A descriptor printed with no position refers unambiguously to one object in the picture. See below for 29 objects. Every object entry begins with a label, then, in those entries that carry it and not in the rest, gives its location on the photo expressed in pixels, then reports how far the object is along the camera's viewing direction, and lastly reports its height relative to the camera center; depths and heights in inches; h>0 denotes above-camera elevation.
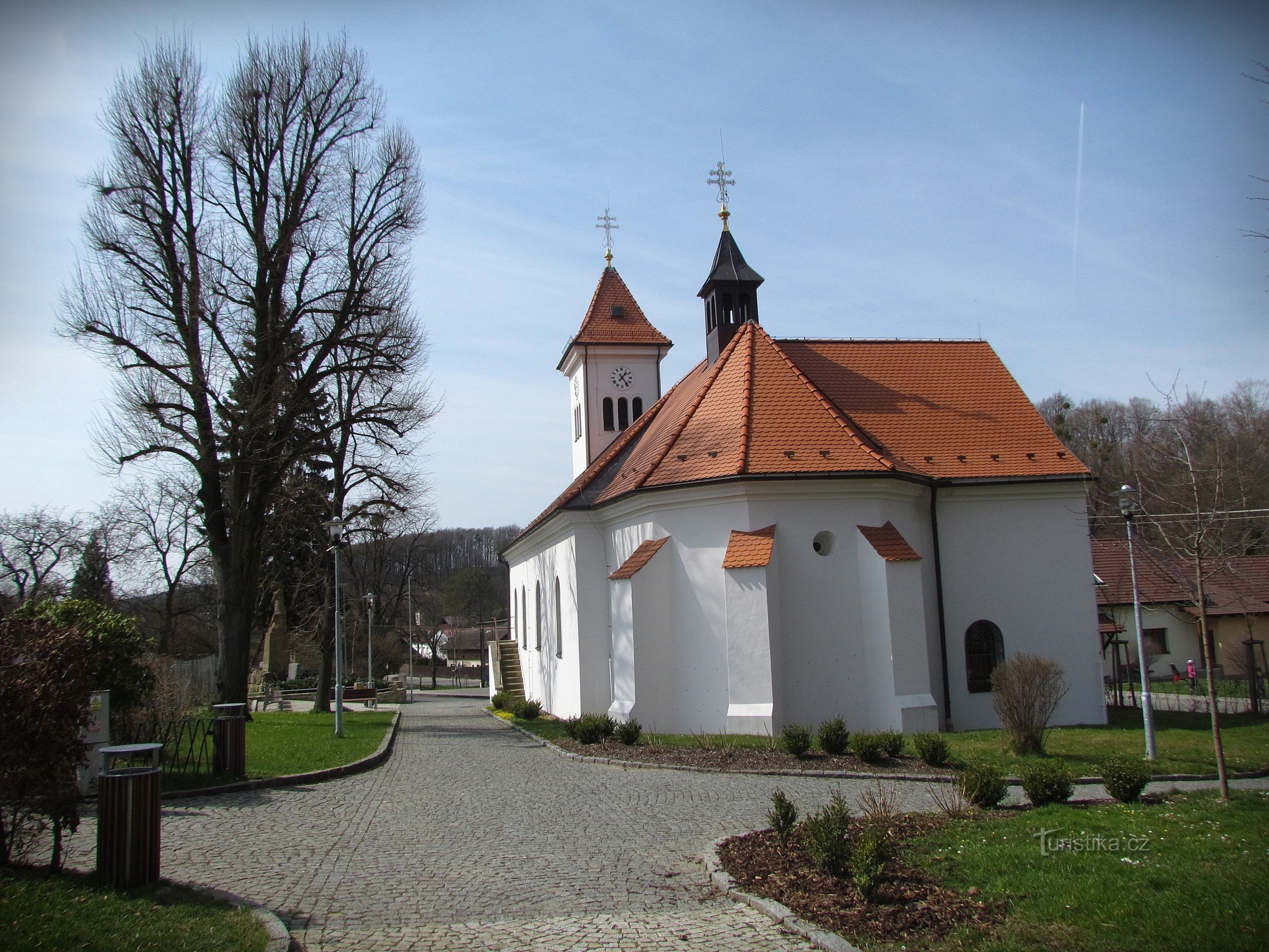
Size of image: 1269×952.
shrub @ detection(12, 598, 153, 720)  579.2 -16.2
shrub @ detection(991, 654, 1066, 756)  601.0 -75.2
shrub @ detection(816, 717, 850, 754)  607.2 -96.0
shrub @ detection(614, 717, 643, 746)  676.1 -97.2
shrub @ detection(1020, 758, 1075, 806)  402.0 -87.6
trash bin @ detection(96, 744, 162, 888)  296.5 -68.1
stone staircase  1368.1 -95.3
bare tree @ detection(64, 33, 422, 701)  868.6 +305.1
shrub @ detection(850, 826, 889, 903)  280.4 -83.5
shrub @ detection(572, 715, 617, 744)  705.0 -98.5
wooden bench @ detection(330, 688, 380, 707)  1597.6 -148.9
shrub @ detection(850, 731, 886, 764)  576.7 -97.9
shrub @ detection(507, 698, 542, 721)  1011.9 -116.6
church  743.7 +42.6
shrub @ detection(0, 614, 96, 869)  292.2 -35.4
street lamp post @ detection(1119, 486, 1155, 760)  590.6 -59.7
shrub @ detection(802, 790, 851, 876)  308.0 -84.4
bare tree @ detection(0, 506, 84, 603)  1572.3 +127.8
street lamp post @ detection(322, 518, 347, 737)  801.6 -49.0
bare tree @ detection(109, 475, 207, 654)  1716.3 +133.6
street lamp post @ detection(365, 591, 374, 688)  1465.9 -27.4
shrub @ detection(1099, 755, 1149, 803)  401.7 -86.6
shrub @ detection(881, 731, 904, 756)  586.2 -97.7
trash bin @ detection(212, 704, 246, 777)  549.0 -77.0
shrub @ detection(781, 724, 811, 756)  590.2 -94.2
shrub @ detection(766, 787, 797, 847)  350.6 -85.6
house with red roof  1380.4 -51.2
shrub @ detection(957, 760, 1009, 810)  403.9 -88.4
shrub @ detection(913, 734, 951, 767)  567.2 -99.6
